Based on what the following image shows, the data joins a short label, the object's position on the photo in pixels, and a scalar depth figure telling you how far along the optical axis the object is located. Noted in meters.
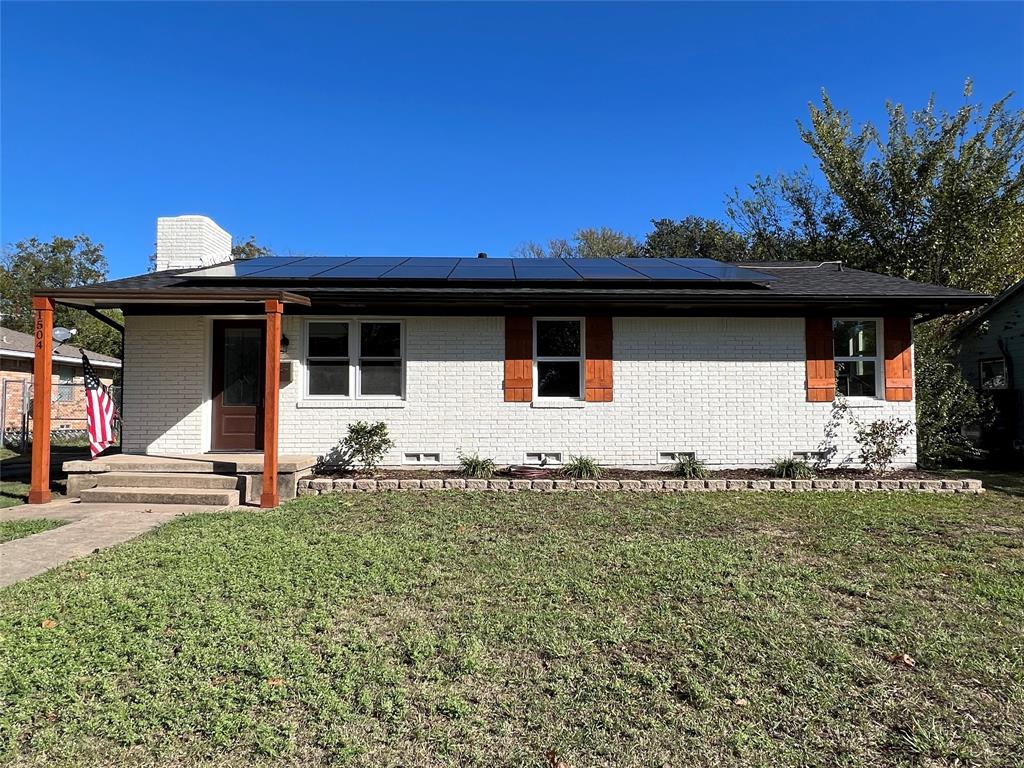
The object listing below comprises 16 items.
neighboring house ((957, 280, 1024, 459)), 13.10
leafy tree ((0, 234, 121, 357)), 33.12
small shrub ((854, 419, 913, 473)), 8.64
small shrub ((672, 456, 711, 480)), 8.47
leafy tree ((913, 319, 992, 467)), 9.74
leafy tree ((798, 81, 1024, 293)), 15.47
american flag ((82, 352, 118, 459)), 7.73
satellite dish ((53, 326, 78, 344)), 11.05
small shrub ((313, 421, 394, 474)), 8.32
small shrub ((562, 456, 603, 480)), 8.30
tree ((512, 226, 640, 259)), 32.34
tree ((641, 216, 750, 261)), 27.67
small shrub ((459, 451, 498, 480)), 8.38
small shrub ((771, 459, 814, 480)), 8.43
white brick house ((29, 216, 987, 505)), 8.65
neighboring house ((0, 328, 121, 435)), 16.75
